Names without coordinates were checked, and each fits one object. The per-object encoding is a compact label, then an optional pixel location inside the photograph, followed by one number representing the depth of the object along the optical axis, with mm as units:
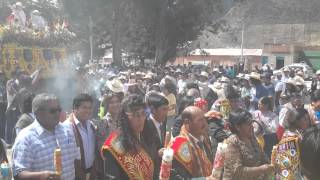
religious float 11445
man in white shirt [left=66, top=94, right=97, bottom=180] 4758
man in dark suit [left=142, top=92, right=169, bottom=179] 4270
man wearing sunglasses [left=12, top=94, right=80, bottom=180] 4004
